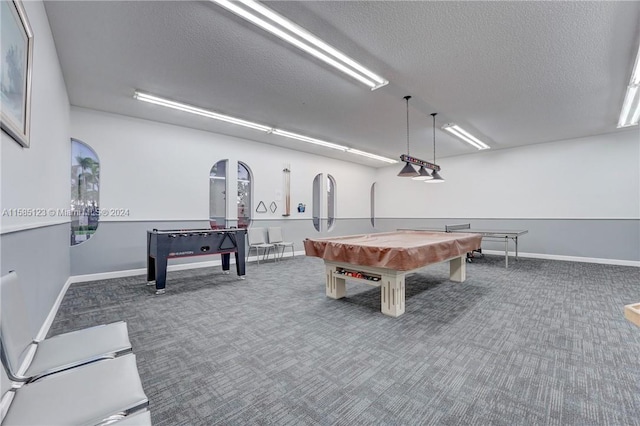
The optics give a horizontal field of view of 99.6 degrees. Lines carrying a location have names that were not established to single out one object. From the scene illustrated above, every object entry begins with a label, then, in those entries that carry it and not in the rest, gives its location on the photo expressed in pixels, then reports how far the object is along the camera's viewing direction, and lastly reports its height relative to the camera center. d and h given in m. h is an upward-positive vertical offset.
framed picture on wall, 1.58 +0.96
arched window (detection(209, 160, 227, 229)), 6.77 +0.58
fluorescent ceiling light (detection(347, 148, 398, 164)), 7.83 +1.86
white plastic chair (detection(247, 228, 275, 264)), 6.53 -0.59
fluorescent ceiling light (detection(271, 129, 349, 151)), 6.04 +1.87
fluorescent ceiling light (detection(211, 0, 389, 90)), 2.35 +1.79
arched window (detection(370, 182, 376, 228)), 10.66 +0.47
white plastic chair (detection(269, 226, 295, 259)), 6.98 -0.57
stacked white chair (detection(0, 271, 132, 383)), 1.18 -0.72
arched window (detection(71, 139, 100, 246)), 4.87 +0.46
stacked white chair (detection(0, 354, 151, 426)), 0.98 -0.73
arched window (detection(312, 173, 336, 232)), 8.80 +0.47
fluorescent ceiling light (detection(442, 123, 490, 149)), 5.68 +1.85
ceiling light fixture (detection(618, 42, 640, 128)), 3.45 +1.82
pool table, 2.93 -0.51
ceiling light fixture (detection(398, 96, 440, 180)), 4.45 +0.83
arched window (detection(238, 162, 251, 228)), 7.06 +0.50
